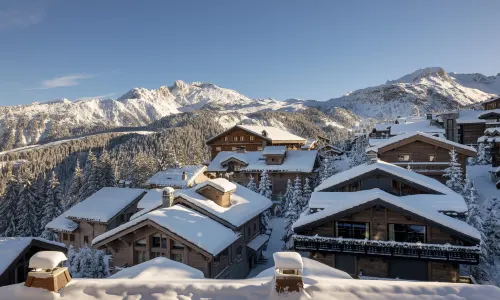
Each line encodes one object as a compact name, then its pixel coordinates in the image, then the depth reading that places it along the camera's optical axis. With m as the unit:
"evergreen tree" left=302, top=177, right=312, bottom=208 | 36.85
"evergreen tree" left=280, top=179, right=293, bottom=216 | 42.00
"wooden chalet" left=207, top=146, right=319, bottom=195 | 50.22
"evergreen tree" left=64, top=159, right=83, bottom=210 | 56.91
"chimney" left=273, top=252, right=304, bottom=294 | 6.96
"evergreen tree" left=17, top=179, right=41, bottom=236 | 47.28
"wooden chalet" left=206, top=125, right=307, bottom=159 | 70.25
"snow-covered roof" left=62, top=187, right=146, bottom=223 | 35.97
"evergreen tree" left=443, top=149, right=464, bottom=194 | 28.92
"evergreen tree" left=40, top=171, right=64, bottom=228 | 47.71
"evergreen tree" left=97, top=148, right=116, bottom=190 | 54.91
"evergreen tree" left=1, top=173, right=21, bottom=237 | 47.81
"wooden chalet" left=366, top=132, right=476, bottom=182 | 32.81
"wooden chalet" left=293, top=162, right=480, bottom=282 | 18.34
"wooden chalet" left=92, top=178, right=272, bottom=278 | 22.05
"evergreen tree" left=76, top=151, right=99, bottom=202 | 53.91
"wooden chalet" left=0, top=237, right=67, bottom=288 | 17.53
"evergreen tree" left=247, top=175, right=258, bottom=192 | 44.64
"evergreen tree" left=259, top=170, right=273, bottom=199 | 43.24
